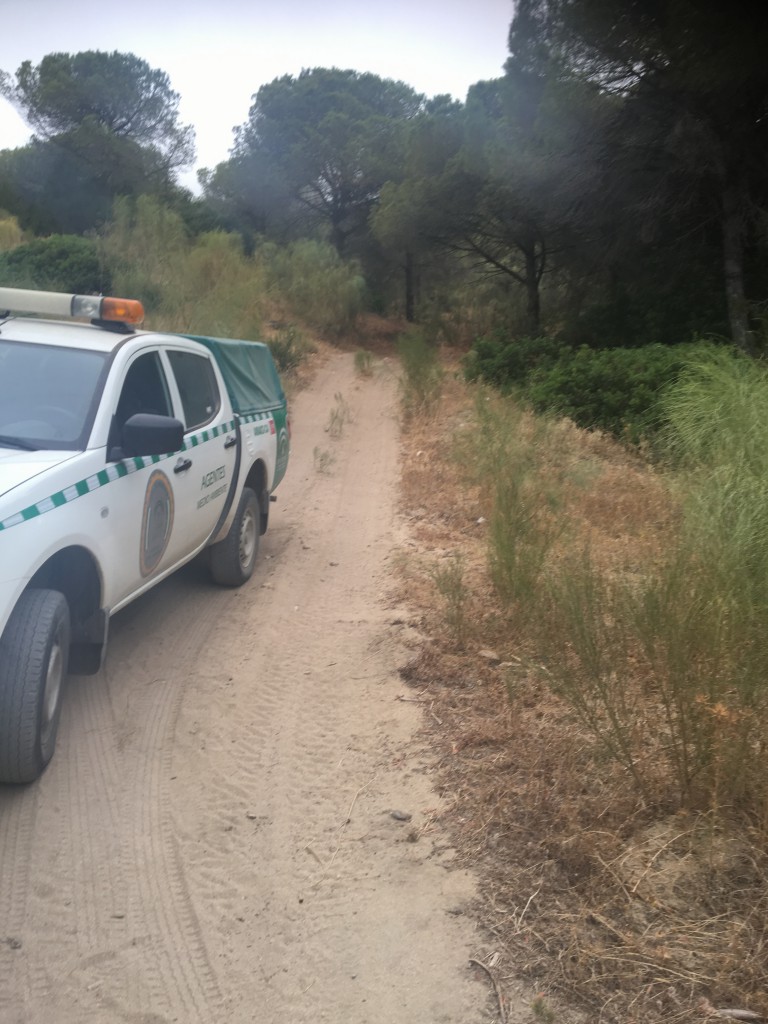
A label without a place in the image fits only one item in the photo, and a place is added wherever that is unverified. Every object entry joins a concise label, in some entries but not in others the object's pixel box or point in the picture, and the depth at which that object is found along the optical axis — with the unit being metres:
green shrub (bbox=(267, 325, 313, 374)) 18.59
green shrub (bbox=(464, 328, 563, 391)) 16.38
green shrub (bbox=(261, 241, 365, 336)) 26.89
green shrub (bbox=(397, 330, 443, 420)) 15.07
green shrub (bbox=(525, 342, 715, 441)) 11.15
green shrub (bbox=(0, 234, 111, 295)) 17.81
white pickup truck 3.44
